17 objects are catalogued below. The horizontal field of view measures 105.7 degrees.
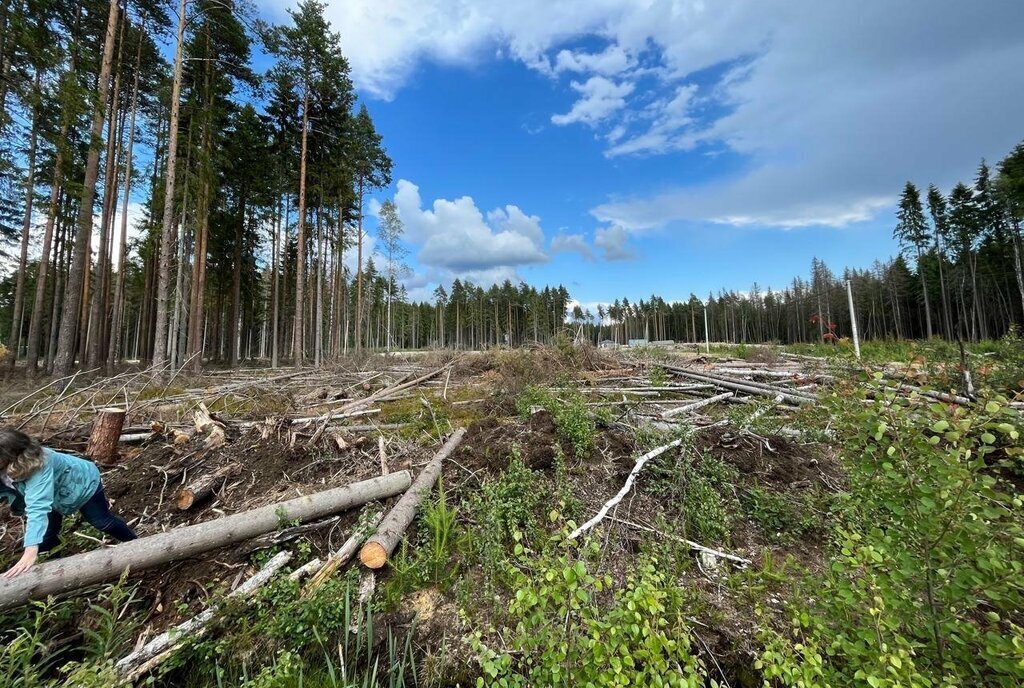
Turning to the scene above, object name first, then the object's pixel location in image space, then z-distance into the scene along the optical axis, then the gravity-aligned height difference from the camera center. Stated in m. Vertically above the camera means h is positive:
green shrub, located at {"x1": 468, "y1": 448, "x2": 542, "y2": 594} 3.53 -1.57
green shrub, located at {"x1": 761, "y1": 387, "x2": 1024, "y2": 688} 1.51 -0.93
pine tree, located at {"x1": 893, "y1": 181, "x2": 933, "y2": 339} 31.12 +10.49
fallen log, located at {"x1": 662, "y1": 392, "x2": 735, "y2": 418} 6.48 -0.87
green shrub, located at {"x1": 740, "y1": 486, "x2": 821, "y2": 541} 3.94 -1.67
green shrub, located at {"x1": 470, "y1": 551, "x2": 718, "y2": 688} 1.59 -1.22
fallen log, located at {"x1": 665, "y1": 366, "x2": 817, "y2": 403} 6.83 -0.65
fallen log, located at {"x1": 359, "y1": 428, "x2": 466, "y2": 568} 3.49 -1.57
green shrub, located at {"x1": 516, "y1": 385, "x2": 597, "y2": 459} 5.06 -0.77
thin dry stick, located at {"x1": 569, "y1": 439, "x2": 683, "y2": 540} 3.75 -1.43
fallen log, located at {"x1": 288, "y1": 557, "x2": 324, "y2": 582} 3.39 -1.80
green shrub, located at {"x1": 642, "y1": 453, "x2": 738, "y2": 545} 3.90 -1.48
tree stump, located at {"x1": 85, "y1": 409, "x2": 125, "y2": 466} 4.97 -0.83
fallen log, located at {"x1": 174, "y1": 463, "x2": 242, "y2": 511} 4.26 -1.32
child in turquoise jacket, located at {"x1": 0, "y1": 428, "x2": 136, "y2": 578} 3.10 -1.01
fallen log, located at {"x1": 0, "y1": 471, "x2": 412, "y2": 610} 2.91 -1.51
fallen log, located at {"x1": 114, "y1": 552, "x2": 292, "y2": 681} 2.64 -1.96
